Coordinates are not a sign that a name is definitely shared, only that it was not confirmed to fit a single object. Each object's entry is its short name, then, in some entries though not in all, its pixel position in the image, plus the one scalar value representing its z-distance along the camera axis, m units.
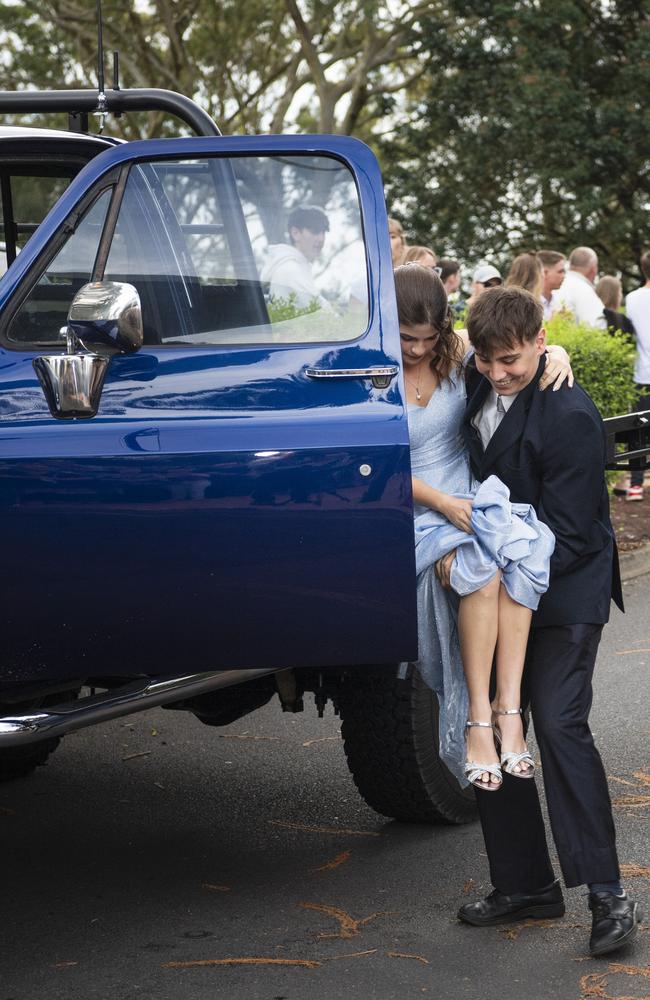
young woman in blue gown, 3.56
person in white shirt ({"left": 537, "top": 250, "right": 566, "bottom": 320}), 10.21
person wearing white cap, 9.67
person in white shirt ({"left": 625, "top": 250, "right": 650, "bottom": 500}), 10.77
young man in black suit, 3.61
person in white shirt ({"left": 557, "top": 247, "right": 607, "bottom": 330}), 10.41
